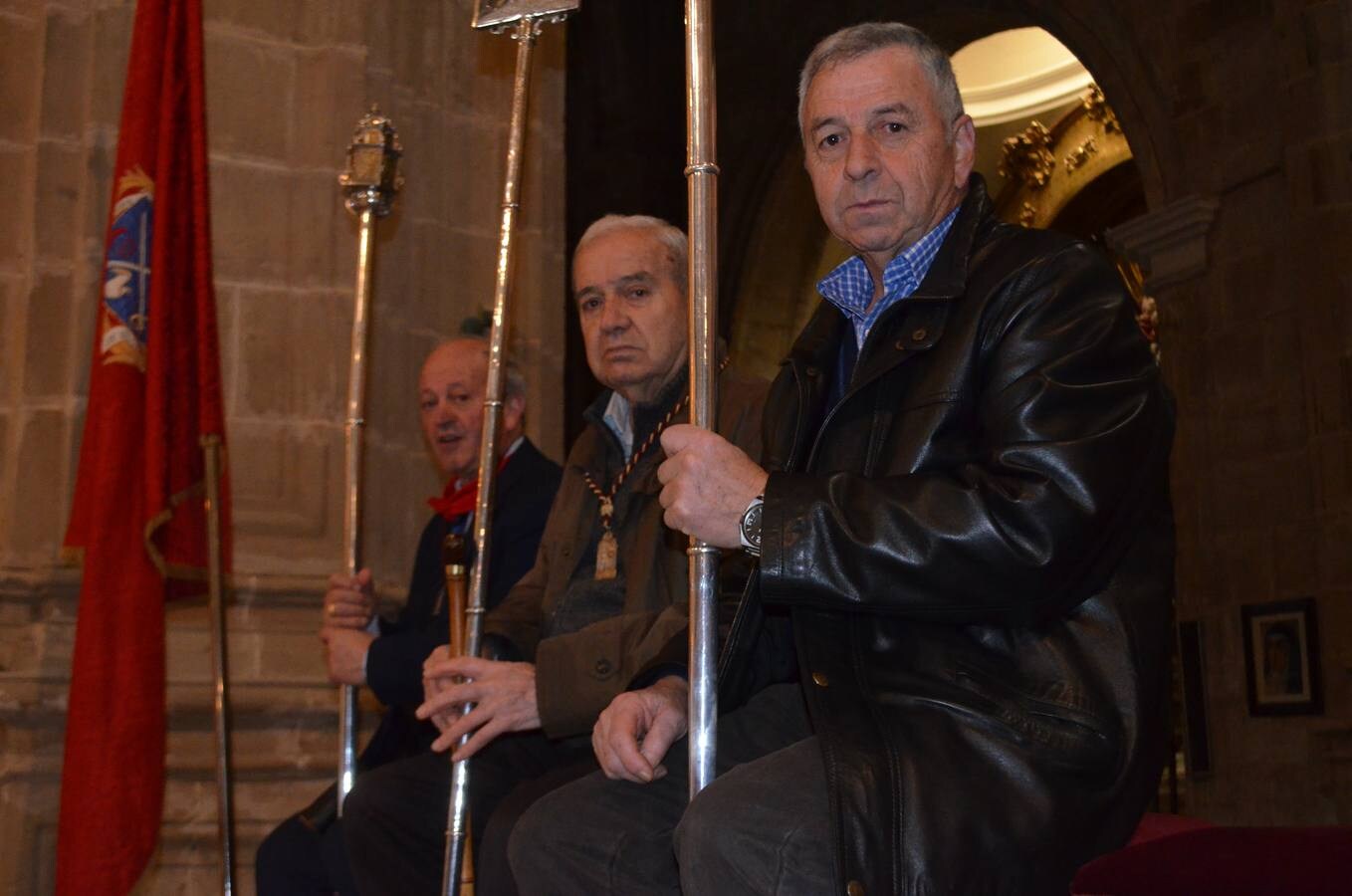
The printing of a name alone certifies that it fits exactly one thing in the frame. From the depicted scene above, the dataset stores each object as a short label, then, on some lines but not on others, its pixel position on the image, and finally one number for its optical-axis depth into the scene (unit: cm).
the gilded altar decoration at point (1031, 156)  1269
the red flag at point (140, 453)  386
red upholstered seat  172
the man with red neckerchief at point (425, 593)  367
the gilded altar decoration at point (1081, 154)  1230
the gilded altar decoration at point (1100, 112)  1209
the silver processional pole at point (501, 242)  326
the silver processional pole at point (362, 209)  407
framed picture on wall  834
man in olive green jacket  300
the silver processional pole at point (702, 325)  215
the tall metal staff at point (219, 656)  385
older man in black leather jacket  187
